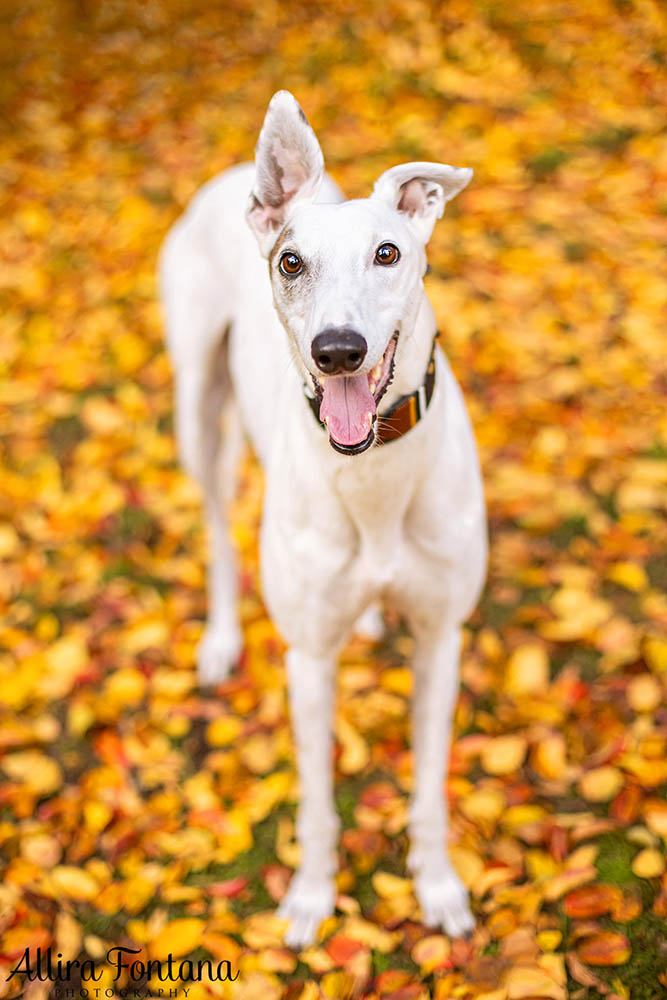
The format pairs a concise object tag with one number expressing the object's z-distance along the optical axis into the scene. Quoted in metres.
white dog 2.10
